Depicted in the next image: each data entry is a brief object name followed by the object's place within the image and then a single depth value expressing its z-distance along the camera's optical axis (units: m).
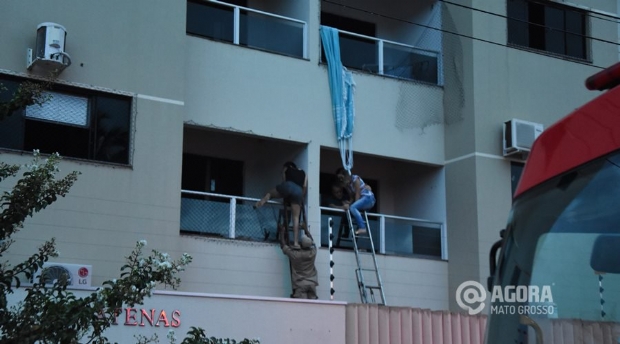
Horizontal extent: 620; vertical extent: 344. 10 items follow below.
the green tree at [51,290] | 6.07
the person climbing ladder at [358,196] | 16.72
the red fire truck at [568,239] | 5.25
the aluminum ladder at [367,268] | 16.30
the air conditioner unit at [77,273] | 13.19
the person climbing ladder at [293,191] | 15.88
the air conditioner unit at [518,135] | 17.42
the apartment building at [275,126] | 13.85
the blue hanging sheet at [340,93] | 17.02
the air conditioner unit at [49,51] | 13.47
